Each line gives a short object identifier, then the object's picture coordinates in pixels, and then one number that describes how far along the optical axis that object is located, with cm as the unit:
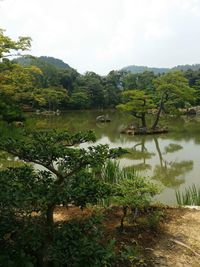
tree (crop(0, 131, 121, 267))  181
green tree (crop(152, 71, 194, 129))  1143
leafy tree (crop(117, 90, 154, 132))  1145
